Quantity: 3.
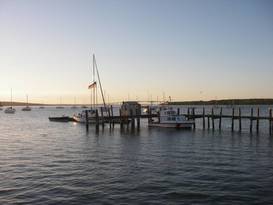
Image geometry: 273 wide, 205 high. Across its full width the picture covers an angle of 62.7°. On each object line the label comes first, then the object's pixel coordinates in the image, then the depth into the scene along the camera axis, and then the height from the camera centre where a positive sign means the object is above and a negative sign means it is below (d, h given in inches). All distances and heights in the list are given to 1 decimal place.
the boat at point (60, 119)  2332.4 -198.4
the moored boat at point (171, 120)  1520.6 -141.3
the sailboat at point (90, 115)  1861.2 -132.8
